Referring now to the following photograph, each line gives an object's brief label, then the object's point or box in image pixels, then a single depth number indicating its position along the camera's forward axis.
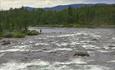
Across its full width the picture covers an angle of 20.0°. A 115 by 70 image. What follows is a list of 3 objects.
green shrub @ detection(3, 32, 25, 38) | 82.21
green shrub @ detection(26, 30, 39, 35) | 98.47
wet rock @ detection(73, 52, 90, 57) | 37.71
